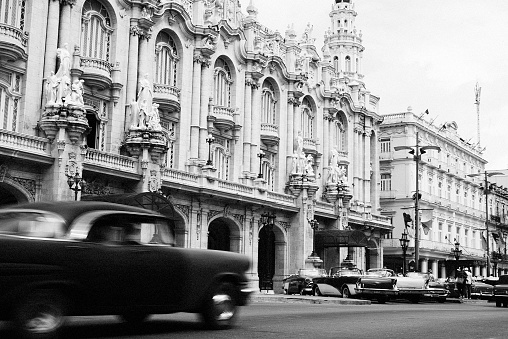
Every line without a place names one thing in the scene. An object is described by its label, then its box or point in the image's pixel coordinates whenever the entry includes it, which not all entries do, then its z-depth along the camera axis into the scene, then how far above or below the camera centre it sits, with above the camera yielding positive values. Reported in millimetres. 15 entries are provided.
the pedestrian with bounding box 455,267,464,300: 37553 -632
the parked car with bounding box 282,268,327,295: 37562 -863
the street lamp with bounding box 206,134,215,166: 38969 +6773
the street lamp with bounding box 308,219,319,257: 45844 +2683
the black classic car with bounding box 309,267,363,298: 32156 -729
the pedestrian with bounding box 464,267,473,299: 41219 -771
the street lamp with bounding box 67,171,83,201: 28580 +3234
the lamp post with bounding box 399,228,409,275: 45425 +1586
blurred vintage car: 9523 -68
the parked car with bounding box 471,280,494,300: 33688 -926
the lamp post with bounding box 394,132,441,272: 41278 +3572
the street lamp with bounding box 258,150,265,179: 44797 +6880
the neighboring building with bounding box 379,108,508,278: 66625 +7709
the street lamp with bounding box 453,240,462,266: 50681 +1385
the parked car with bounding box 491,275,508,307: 28391 -752
